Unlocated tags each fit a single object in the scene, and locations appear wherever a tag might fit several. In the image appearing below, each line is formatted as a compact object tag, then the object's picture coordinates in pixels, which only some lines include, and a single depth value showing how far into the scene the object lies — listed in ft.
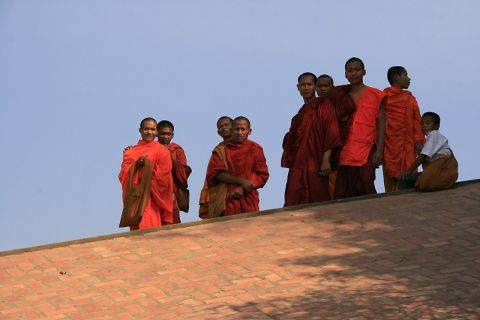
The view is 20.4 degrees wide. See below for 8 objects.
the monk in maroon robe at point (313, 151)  53.62
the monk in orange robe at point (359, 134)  53.36
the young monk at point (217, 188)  54.13
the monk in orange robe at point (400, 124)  55.16
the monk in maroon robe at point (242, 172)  53.67
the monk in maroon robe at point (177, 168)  55.52
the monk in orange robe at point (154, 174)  53.26
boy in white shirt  51.75
